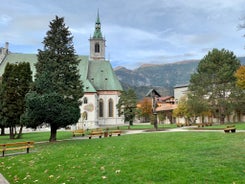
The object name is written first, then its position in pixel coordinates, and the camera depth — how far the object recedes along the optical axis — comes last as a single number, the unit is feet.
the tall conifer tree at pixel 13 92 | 94.74
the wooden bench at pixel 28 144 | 49.33
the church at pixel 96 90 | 181.13
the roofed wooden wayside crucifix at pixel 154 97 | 94.56
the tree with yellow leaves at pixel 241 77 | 94.08
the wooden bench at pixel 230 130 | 58.16
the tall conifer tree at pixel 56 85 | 63.39
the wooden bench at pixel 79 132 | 89.06
